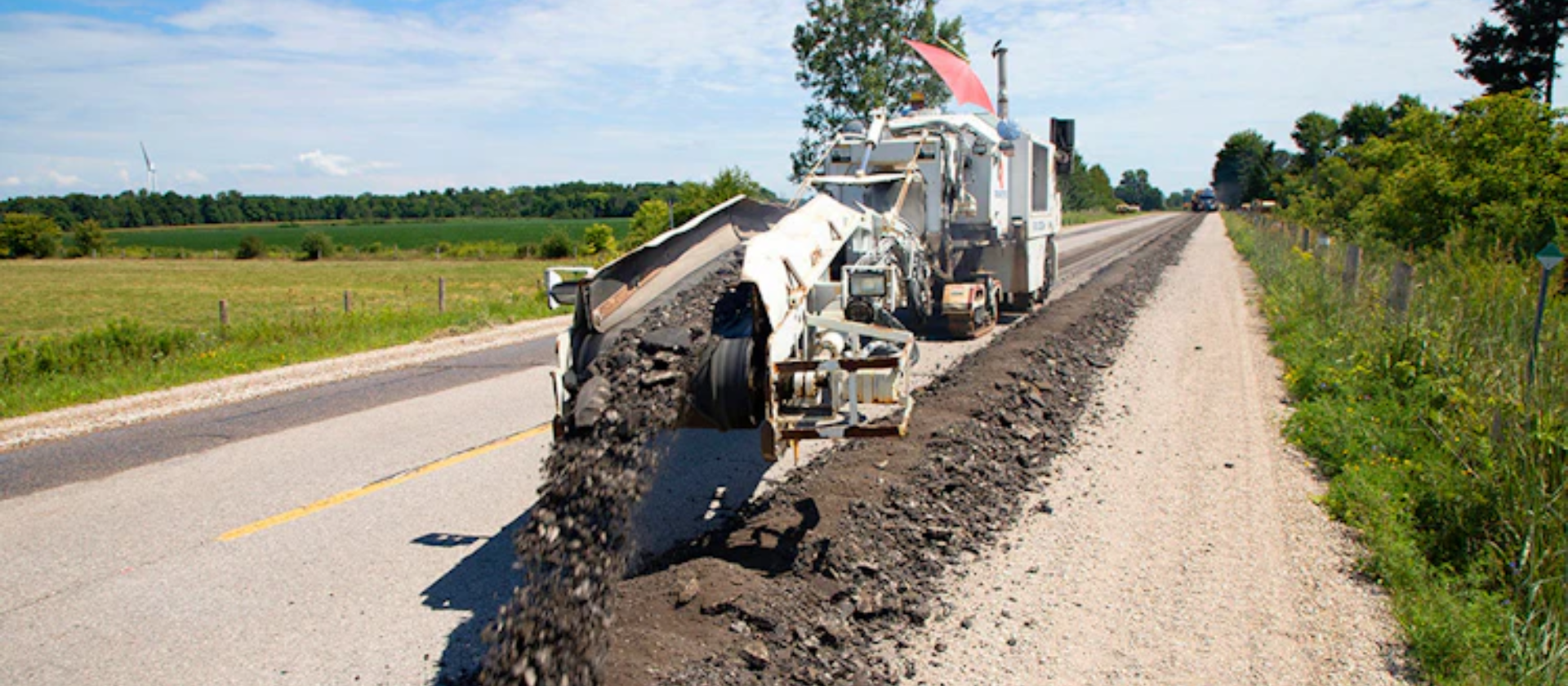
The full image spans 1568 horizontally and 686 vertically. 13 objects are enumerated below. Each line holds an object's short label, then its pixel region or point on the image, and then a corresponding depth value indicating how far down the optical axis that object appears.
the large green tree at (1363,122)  62.76
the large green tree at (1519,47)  35.12
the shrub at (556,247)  56.94
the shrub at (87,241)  71.31
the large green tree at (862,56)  31.55
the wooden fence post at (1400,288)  9.46
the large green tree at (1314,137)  68.41
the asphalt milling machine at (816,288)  5.54
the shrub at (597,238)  44.03
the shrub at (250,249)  68.88
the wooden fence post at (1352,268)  12.43
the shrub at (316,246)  67.56
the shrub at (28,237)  68.00
